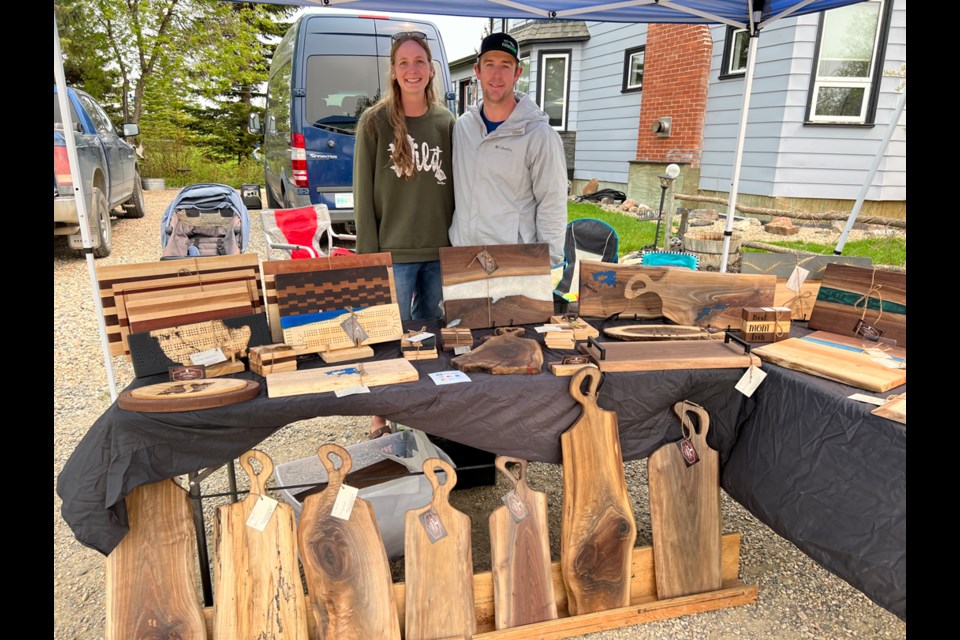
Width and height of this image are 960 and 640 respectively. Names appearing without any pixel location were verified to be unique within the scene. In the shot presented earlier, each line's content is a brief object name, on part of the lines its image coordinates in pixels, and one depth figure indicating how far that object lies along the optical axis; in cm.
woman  240
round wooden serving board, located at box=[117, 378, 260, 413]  153
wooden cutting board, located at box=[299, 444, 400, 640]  171
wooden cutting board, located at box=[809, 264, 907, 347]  191
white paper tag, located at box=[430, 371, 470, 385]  174
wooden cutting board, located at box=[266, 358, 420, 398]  165
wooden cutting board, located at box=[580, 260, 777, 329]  219
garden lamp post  460
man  236
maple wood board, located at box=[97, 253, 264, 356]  180
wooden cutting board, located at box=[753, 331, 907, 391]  167
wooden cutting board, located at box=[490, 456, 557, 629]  185
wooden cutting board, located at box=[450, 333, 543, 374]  181
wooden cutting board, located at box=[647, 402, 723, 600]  199
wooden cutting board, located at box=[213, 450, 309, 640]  166
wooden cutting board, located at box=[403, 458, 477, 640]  179
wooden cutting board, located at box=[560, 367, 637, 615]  185
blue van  521
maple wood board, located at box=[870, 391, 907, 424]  148
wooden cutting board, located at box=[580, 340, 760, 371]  185
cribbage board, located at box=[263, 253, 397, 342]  194
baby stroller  325
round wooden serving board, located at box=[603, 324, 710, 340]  206
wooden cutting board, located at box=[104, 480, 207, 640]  165
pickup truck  502
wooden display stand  186
